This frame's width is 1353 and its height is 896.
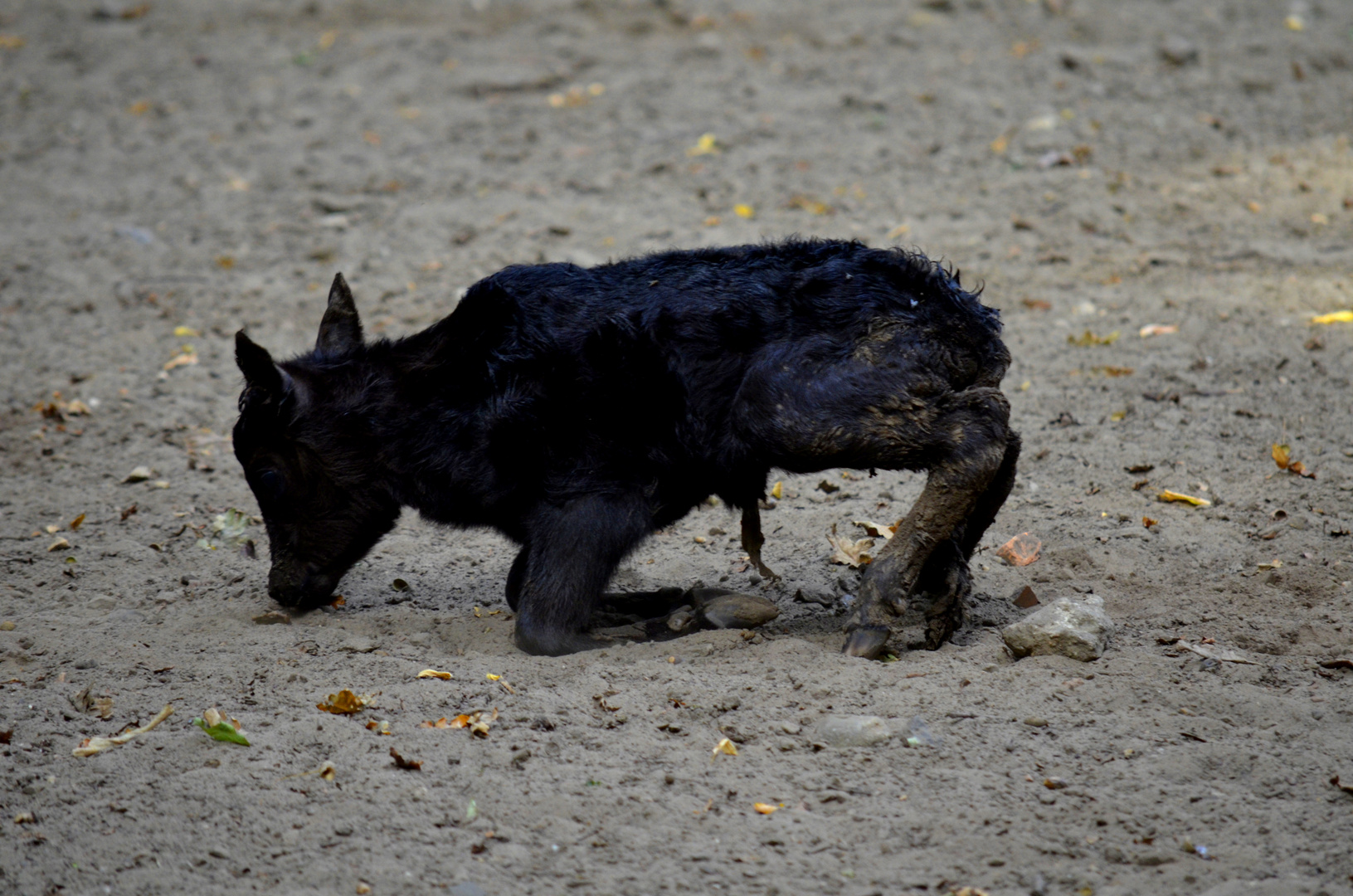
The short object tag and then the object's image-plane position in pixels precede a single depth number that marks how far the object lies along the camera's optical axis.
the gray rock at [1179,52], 22.62
